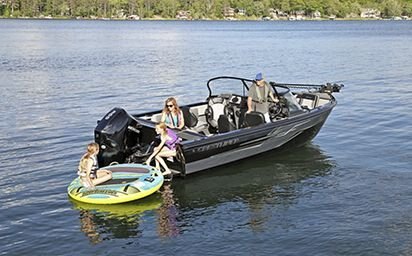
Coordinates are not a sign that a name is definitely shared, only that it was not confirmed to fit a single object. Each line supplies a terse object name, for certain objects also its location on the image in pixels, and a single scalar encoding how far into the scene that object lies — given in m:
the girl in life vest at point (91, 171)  10.49
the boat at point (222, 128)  11.66
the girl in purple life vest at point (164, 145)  11.27
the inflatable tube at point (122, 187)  10.35
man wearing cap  13.26
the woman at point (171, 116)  12.46
